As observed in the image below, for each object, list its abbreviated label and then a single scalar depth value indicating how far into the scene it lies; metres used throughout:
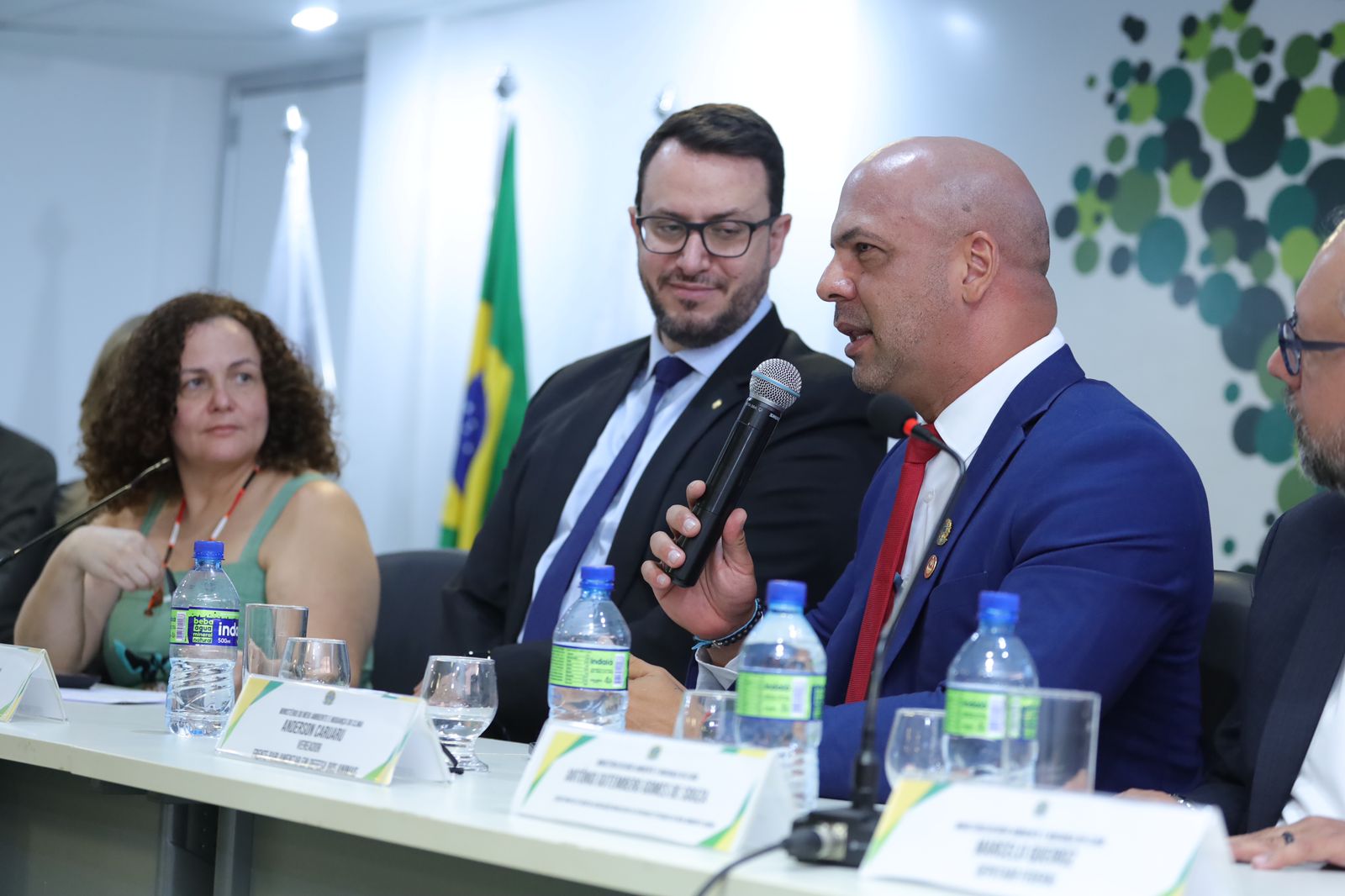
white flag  5.56
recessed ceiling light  5.36
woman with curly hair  2.71
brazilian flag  4.87
